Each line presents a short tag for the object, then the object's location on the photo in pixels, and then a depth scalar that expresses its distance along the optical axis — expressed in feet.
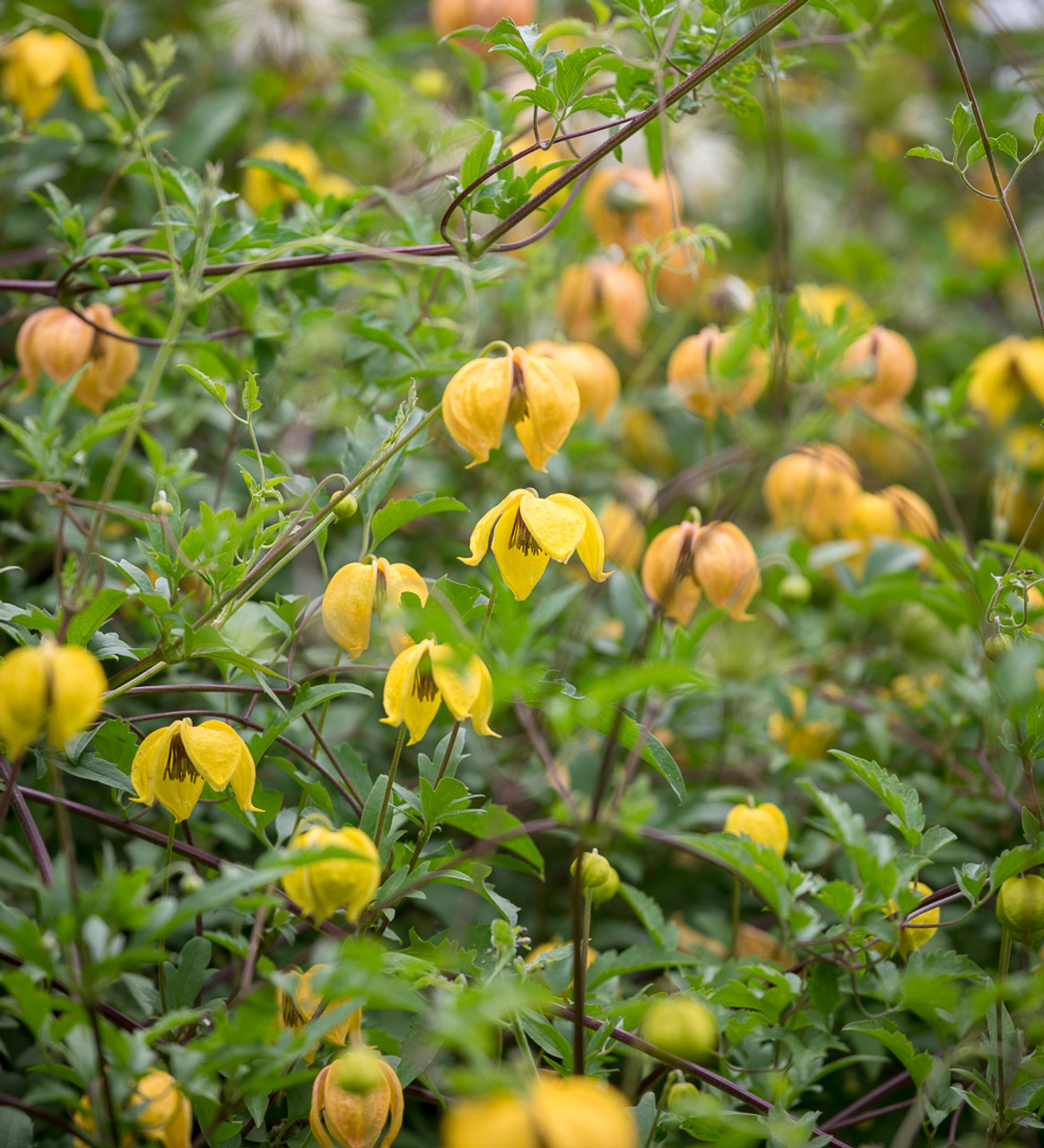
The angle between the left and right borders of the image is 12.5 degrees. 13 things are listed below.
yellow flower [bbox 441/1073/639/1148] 4.12
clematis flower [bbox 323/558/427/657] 4.47
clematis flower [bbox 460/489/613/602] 4.42
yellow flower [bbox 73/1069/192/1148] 4.28
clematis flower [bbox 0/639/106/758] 4.26
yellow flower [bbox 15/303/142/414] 4.75
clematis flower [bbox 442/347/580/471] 4.52
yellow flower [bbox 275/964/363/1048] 4.37
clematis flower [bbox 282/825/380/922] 4.30
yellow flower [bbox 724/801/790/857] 4.62
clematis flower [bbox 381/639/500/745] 4.36
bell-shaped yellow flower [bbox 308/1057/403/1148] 4.36
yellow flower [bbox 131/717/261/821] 4.41
